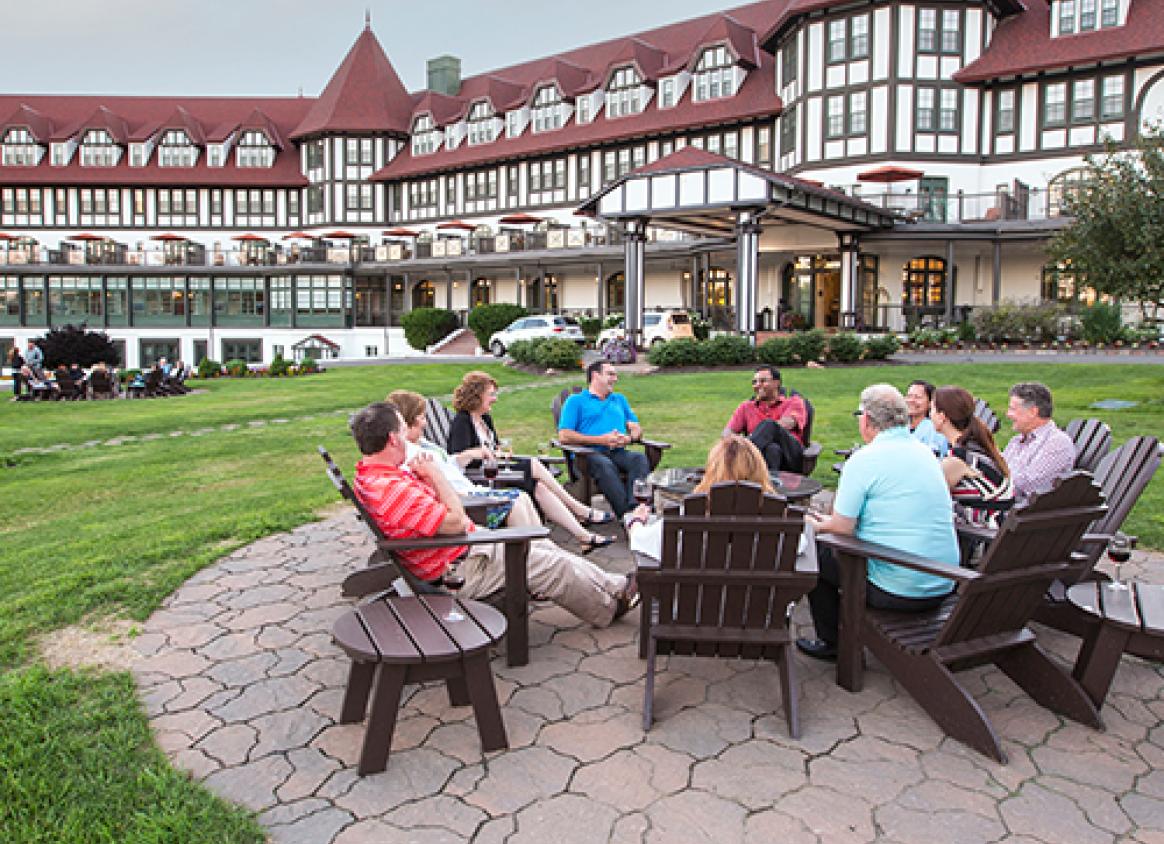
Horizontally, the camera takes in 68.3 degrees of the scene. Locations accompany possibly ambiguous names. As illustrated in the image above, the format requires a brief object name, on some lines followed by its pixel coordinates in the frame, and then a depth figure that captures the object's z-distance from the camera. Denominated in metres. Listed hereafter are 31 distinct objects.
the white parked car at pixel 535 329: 31.12
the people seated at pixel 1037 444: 5.05
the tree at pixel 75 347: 31.00
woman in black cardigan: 6.11
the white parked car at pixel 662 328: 27.53
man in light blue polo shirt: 3.88
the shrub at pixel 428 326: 40.75
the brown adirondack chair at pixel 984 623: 3.46
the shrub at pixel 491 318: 34.88
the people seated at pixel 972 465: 4.88
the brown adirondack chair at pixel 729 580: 3.52
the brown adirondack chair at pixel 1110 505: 4.27
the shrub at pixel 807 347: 22.73
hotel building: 28.81
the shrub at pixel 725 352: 23.03
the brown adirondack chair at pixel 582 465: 7.01
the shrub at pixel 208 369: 31.52
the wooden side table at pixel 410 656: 3.28
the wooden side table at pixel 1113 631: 3.66
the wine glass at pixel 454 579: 4.32
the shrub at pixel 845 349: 22.78
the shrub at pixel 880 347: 23.20
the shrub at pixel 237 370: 32.38
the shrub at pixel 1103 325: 23.16
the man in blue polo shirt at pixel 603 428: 6.96
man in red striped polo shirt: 4.04
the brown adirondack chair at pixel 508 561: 3.99
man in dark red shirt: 6.74
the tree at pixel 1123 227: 13.55
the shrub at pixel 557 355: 23.86
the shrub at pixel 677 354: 22.91
